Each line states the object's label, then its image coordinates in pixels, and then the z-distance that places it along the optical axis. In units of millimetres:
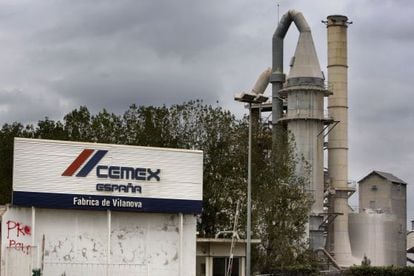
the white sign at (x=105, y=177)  50656
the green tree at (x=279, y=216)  70938
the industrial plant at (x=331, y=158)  95625
